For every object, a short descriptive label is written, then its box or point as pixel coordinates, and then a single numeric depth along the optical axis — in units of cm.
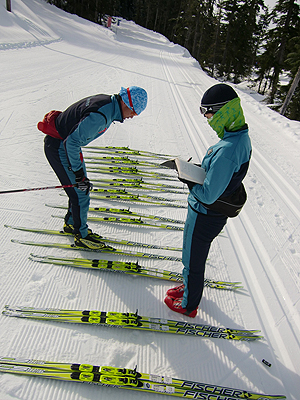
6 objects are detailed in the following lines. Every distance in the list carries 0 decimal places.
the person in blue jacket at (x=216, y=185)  179
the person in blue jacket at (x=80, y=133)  241
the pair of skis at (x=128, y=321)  234
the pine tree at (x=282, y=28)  1894
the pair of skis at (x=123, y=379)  193
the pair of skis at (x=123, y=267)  293
